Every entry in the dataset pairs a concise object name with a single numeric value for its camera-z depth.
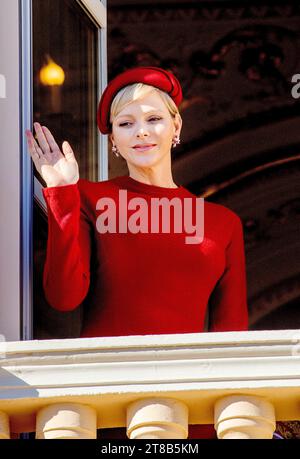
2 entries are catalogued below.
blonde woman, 9.89
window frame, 9.88
